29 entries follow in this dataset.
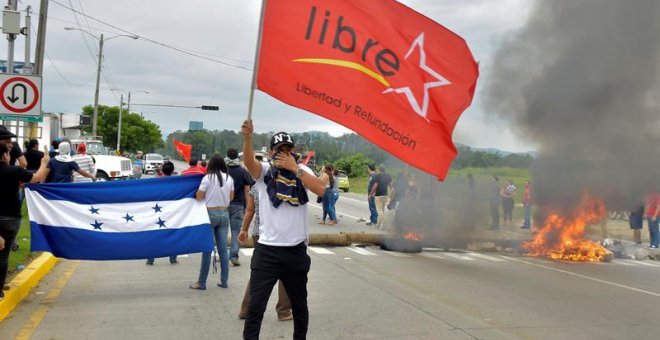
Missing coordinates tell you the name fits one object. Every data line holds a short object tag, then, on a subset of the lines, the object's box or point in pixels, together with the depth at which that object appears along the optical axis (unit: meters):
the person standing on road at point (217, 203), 7.58
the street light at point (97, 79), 41.97
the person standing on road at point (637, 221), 14.89
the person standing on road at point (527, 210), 18.08
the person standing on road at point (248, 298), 5.96
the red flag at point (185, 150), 12.91
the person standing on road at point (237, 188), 8.81
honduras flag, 7.12
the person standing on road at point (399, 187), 15.70
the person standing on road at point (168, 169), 9.53
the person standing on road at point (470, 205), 13.94
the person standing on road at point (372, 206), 18.53
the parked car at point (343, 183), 42.22
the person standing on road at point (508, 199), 18.77
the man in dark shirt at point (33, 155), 11.63
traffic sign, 9.97
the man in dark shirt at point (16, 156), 8.45
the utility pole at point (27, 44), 17.31
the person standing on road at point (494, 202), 16.12
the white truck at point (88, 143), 23.62
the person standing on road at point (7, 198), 5.93
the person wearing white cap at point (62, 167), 9.24
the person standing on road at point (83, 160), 12.36
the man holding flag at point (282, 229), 4.38
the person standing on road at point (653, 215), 14.59
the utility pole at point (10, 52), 14.27
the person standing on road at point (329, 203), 17.61
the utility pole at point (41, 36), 15.95
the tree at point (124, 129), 78.81
